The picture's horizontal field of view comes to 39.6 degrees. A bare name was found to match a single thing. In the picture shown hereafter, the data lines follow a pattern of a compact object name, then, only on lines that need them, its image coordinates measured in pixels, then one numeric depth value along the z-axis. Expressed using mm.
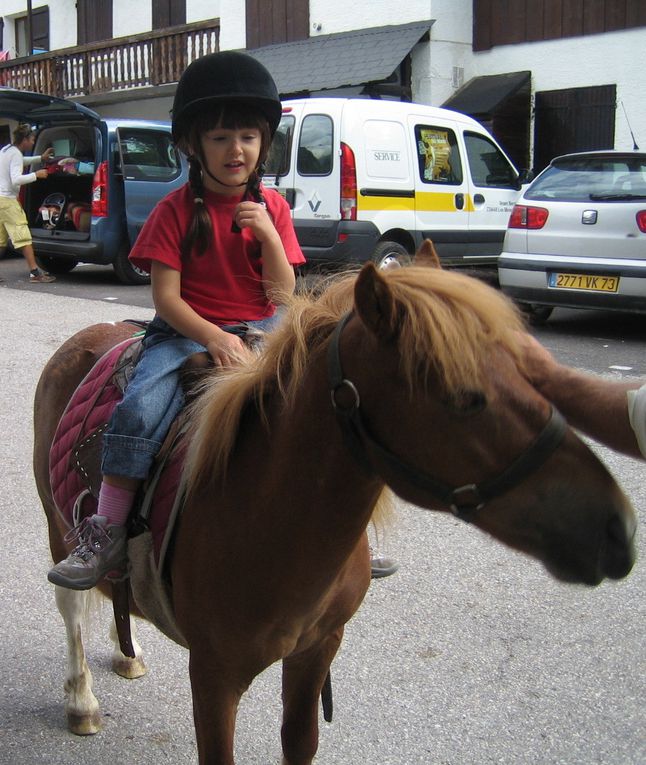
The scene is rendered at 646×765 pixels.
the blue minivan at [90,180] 12250
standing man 12875
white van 10086
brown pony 1593
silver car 8562
